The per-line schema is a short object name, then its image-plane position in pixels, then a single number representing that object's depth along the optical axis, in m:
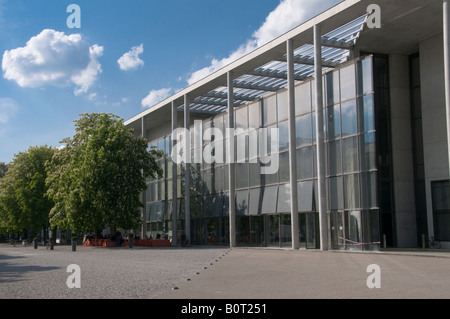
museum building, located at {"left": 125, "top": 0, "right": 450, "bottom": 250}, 29.47
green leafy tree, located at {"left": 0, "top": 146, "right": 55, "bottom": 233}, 59.34
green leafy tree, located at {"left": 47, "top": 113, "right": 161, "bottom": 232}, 42.22
